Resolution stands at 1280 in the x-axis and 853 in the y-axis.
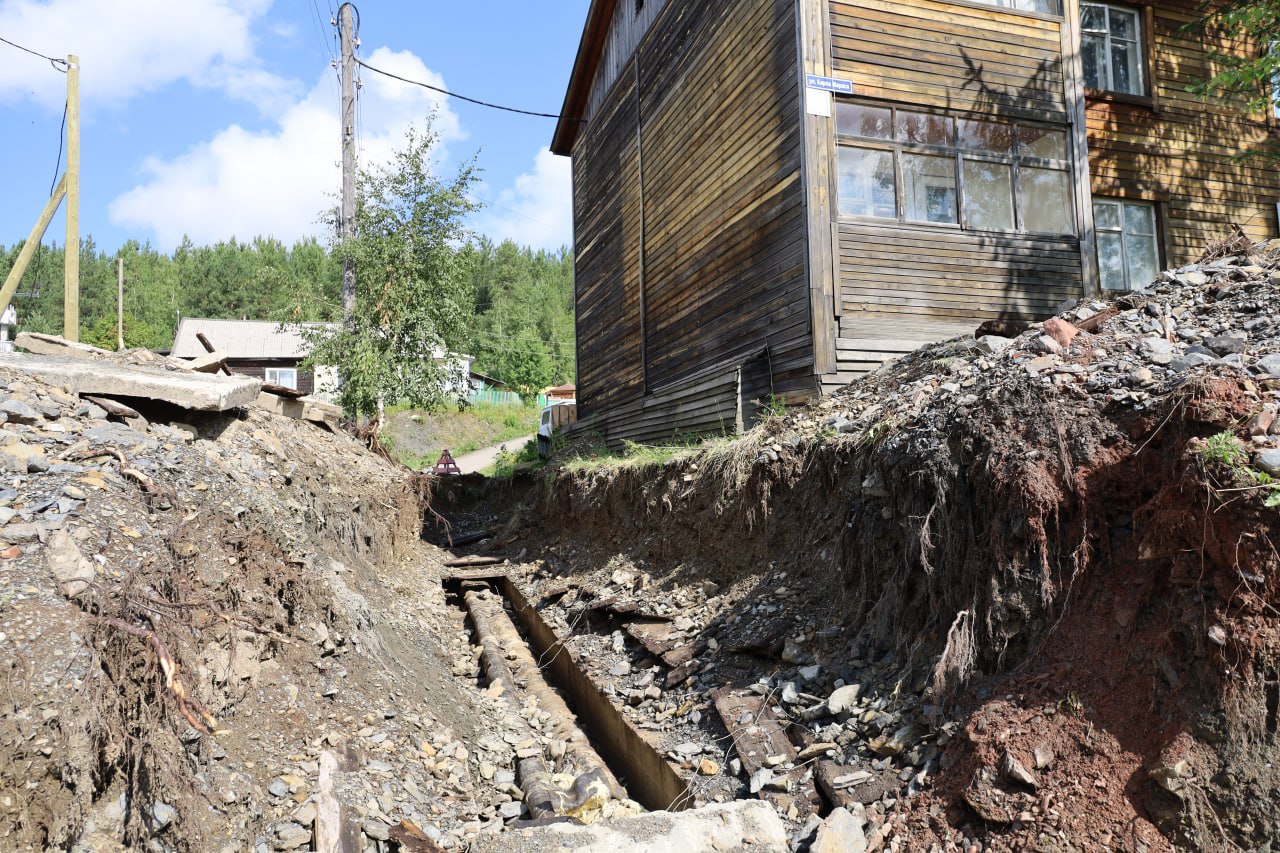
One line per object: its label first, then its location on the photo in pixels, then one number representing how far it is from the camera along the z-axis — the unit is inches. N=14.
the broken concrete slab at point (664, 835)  140.7
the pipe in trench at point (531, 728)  193.8
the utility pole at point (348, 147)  591.8
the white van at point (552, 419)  724.5
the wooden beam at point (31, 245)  398.0
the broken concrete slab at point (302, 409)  384.2
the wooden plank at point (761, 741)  159.0
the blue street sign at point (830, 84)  337.1
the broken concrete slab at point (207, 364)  334.3
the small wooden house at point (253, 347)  1465.3
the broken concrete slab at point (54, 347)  300.0
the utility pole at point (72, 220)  423.5
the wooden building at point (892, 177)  340.8
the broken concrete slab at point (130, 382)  233.3
